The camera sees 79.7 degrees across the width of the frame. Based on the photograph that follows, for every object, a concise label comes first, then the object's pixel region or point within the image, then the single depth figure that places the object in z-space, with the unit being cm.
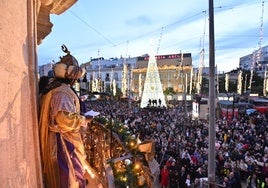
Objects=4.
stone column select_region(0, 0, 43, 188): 118
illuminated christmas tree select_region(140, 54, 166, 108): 2285
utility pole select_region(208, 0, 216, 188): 375
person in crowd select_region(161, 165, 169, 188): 561
